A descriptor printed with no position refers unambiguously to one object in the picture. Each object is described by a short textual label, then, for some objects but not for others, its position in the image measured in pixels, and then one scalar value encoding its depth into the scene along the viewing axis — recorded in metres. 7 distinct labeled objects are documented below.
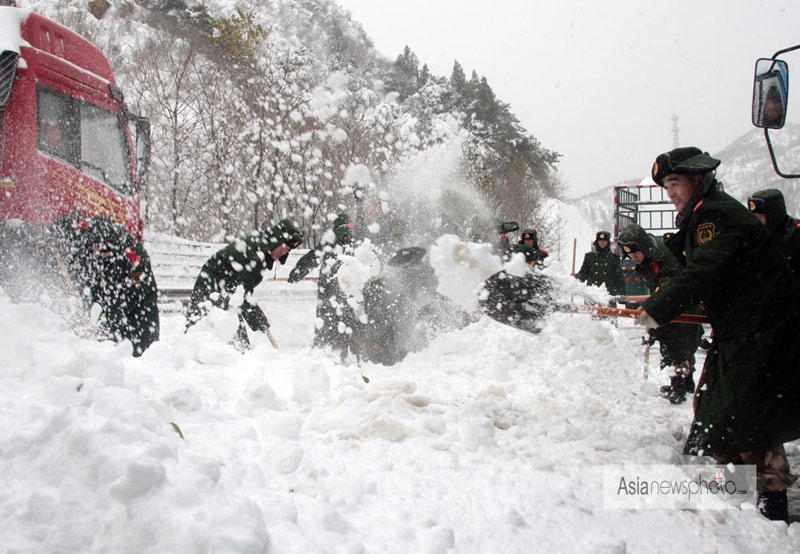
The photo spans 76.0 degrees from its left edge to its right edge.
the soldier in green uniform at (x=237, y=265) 4.91
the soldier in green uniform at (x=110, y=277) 5.23
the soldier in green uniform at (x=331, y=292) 5.35
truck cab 5.08
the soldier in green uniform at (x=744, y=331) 2.28
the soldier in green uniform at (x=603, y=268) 7.52
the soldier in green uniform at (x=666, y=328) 4.57
